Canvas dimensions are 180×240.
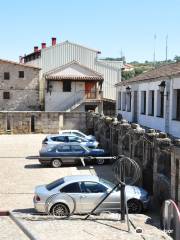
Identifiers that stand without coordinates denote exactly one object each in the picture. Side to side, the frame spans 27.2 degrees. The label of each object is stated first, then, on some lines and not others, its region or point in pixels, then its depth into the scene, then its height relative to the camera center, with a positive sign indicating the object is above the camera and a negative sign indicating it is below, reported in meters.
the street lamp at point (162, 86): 20.45 +0.97
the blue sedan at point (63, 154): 20.49 -2.80
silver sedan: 11.90 -3.04
